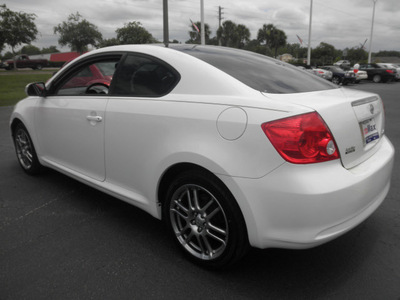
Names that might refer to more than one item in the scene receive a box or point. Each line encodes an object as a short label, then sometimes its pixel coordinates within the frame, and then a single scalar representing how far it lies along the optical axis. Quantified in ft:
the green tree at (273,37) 295.69
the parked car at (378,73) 86.22
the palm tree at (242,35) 309.14
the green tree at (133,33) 136.05
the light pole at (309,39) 121.60
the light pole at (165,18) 44.50
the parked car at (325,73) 79.87
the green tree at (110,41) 179.17
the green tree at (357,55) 294.25
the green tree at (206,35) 232.57
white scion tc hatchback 6.17
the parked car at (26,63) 153.28
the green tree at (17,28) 112.68
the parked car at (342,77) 79.56
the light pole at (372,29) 148.33
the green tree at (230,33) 292.61
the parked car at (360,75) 83.96
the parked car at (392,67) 88.32
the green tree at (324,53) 275.39
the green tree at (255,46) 295.60
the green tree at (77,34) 155.22
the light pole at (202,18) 75.73
